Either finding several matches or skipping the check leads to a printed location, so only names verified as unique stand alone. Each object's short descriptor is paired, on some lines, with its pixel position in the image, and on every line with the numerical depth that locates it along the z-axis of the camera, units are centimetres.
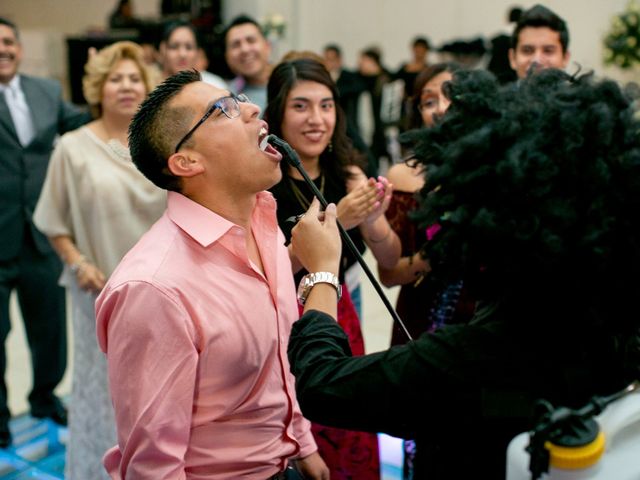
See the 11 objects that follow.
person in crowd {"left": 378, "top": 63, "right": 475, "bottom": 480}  206
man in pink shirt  131
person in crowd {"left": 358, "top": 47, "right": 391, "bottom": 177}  909
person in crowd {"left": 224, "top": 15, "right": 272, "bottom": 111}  399
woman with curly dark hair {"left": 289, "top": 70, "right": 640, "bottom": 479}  97
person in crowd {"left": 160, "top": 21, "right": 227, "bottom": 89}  399
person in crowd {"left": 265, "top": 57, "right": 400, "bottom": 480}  207
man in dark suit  314
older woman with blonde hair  254
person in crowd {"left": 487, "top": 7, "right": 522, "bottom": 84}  429
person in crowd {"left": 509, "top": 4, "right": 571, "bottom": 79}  293
